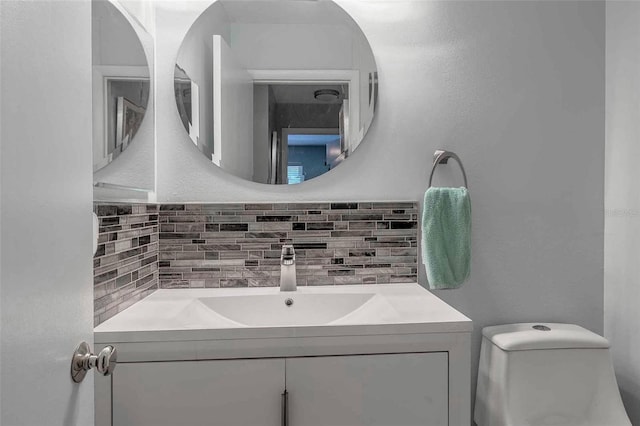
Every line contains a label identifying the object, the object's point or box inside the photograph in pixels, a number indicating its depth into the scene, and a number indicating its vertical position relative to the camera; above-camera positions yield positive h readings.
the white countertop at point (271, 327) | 1.10 -0.30
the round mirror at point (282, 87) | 1.63 +0.43
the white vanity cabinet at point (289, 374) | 1.09 -0.41
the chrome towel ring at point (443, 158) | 1.61 +0.17
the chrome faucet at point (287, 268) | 1.52 -0.21
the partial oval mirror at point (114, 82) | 1.12 +0.34
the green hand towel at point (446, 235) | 1.51 -0.10
